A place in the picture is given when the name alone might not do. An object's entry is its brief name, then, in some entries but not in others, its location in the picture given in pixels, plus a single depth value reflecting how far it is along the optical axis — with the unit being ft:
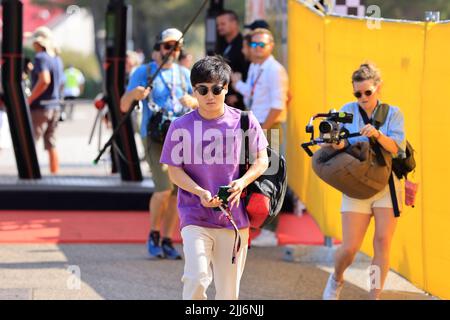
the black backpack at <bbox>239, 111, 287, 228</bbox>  41.24
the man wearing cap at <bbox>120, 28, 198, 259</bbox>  63.84
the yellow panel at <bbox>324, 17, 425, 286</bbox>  51.08
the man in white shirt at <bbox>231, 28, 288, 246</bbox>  68.23
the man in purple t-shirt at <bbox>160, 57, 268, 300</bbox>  40.73
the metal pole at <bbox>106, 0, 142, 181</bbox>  90.06
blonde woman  48.93
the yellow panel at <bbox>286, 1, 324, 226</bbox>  64.54
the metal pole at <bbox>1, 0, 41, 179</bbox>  87.61
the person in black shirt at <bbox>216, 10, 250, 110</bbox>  78.48
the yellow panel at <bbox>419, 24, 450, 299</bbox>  46.85
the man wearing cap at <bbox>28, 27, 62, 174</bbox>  94.63
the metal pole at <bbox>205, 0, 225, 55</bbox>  86.71
